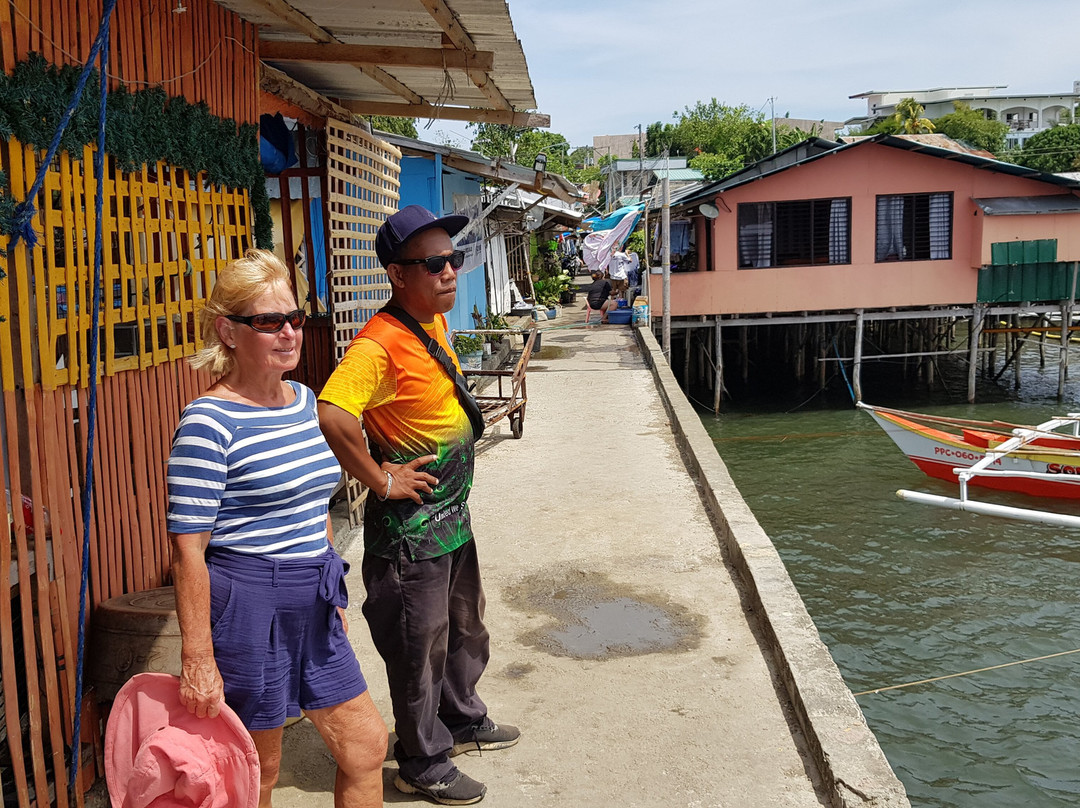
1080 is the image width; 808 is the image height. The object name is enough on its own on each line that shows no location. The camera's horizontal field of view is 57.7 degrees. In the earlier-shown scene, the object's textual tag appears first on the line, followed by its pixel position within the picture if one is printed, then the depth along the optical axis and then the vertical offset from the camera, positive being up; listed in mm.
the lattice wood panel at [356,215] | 6887 +543
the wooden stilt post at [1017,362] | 22378 -2024
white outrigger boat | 11922 -2420
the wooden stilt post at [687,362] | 21166 -1777
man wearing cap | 3057 -611
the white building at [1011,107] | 89188 +15583
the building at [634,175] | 49188 +5925
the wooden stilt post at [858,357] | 19775 -1611
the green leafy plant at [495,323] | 19042 -780
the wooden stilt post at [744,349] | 23312 -1646
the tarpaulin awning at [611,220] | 23578 +1526
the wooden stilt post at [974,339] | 19906 -1279
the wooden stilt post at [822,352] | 22656 -1698
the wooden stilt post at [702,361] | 22781 -1908
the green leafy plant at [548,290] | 29844 -186
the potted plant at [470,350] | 15016 -1050
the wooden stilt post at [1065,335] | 19641 -1211
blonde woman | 2414 -658
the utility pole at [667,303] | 17938 -395
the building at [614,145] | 97438 +14192
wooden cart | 10016 -1256
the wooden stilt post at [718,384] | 20547 -2186
